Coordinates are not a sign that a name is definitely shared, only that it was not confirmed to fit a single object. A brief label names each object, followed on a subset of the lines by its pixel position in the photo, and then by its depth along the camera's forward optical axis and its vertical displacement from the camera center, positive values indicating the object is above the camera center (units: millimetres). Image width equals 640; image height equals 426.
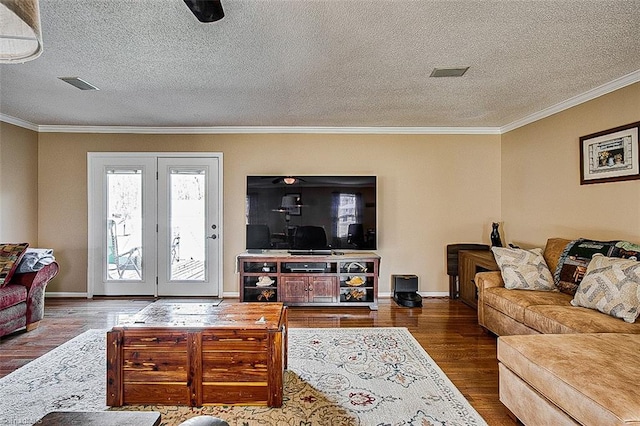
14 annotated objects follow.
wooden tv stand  4359 -842
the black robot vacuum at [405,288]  4526 -981
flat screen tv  4617 +36
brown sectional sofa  1480 -773
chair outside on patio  4875 -586
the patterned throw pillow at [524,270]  3223 -531
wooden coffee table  2141 -944
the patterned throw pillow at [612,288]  2354 -532
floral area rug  2070 -1208
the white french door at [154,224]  4859 -117
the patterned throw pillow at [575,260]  2899 -404
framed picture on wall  2987 +560
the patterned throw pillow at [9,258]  3330 -421
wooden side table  3997 -672
